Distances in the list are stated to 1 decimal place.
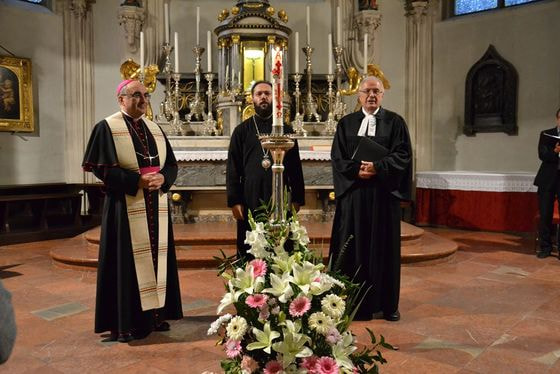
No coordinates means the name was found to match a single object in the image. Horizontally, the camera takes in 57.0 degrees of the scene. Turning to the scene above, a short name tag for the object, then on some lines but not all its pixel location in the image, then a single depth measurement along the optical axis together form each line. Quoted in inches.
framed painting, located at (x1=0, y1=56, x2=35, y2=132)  329.4
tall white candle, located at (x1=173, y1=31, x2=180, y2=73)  274.1
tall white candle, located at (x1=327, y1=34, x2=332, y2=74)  281.0
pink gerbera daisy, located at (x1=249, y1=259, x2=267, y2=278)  69.2
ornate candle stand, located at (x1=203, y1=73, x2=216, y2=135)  282.4
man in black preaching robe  147.9
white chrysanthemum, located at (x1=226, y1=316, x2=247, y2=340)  66.9
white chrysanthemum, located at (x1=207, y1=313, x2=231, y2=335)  71.5
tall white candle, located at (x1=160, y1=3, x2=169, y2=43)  293.2
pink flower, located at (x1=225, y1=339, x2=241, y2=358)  68.0
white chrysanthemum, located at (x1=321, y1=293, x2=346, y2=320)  66.8
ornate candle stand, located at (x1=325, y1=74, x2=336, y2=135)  288.5
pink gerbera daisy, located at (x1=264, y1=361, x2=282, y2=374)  66.9
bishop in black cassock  131.2
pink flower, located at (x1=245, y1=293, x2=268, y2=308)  66.1
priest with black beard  151.8
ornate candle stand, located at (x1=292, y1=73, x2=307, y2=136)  284.4
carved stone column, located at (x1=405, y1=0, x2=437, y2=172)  377.1
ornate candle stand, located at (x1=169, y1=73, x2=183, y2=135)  287.9
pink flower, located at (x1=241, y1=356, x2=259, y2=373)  68.3
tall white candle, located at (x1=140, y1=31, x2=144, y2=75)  257.6
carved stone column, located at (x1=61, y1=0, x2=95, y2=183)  356.8
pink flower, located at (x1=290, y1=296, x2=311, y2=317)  65.1
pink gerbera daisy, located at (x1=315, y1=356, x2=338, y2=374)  63.9
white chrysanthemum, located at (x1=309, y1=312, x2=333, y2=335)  65.5
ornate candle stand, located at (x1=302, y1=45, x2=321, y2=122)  299.4
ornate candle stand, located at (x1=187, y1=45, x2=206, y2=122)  290.2
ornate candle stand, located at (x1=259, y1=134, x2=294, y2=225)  76.8
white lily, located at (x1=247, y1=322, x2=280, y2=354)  65.4
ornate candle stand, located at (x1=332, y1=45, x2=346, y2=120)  292.5
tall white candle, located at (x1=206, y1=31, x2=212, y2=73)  269.1
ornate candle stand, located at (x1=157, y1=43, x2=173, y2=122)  291.6
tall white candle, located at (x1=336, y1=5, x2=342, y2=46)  303.2
